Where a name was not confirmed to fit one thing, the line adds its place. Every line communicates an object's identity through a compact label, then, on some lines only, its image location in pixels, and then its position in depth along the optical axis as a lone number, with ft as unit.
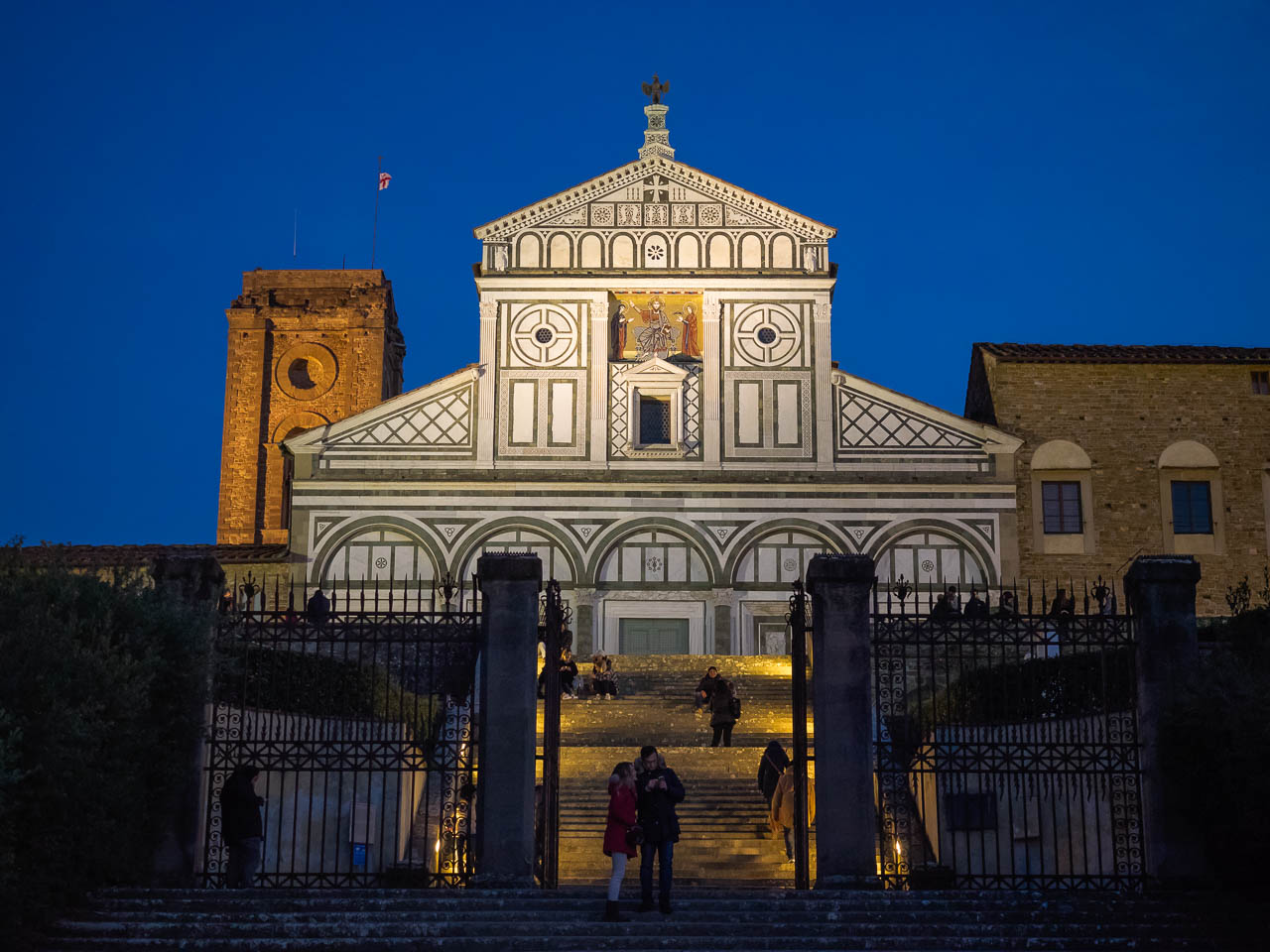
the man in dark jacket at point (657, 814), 44.24
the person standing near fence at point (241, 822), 48.47
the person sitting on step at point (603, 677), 89.66
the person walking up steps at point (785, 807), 61.26
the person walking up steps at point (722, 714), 76.84
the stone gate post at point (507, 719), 47.80
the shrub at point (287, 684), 49.83
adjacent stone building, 118.93
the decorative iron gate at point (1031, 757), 48.29
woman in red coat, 43.42
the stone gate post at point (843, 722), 47.85
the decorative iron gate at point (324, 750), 48.21
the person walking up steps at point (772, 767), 63.93
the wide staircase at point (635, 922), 42.06
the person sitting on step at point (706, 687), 82.84
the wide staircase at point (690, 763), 62.75
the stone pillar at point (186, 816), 48.24
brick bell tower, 155.74
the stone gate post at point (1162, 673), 48.88
